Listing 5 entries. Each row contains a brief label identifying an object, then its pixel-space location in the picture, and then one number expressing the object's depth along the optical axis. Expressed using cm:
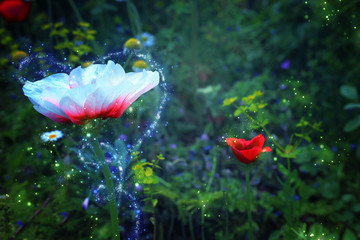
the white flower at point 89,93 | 53
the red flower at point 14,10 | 105
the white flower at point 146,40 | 87
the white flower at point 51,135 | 67
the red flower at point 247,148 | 59
